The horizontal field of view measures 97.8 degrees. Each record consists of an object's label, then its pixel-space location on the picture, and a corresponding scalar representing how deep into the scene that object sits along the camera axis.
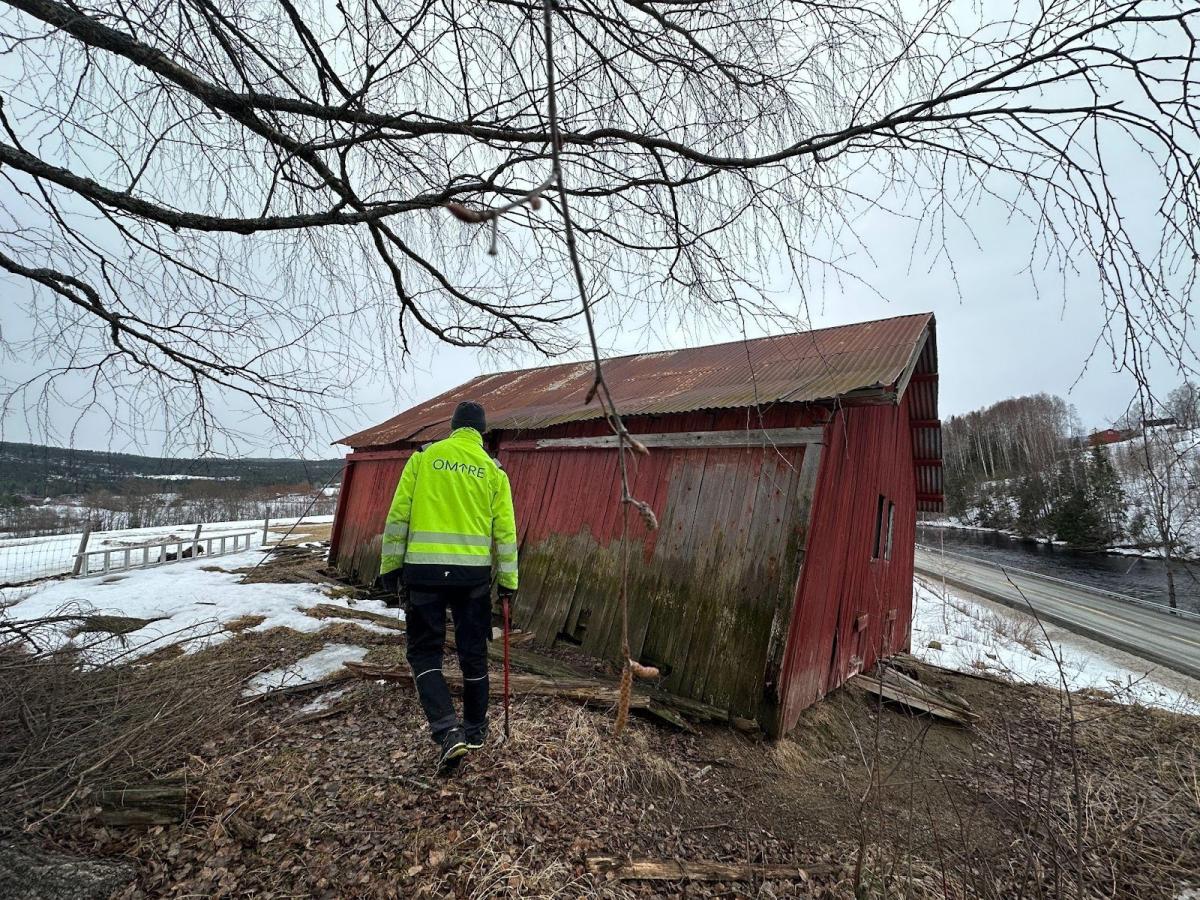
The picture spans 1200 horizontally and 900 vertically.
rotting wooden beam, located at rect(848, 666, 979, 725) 6.70
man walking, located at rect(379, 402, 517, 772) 3.42
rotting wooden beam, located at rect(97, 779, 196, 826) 2.89
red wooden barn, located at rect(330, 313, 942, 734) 5.12
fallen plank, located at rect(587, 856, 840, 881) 2.82
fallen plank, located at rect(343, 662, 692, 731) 4.61
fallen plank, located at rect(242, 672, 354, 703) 4.43
